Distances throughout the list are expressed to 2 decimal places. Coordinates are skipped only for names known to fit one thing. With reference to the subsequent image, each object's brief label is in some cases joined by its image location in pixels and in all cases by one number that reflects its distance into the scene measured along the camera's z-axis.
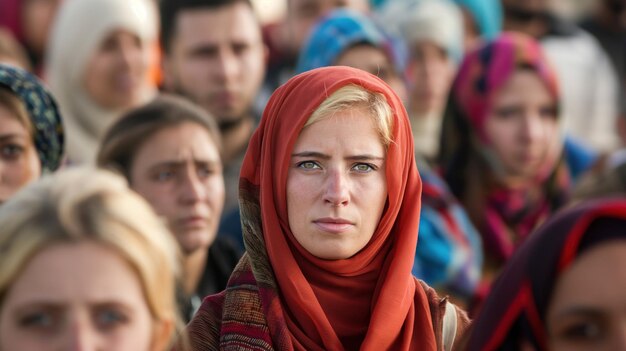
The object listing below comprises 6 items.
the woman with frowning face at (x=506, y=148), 13.75
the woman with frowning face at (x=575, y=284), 5.82
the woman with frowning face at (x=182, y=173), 10.64
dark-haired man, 14.60
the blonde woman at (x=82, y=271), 6.54
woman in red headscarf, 7.90
